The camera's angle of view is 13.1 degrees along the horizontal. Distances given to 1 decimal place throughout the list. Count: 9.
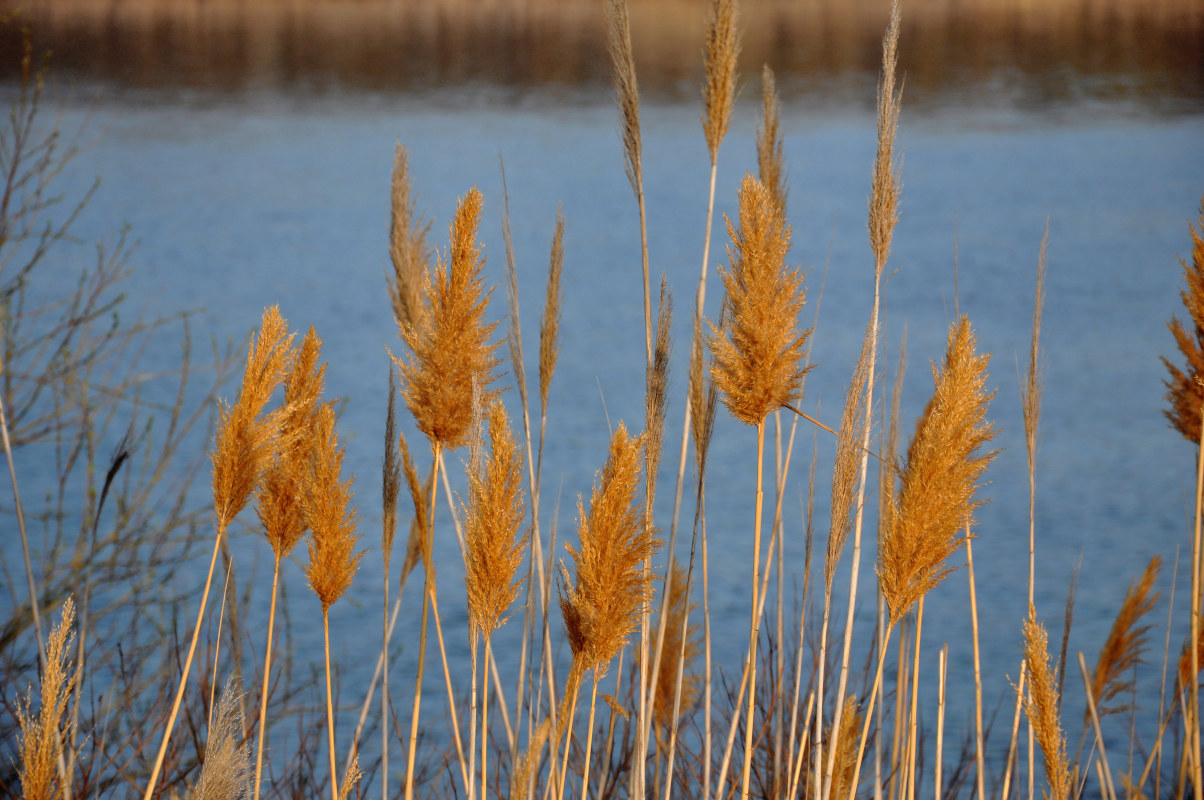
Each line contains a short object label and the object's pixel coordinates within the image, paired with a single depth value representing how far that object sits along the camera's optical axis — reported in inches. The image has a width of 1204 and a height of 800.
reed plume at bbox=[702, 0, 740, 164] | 205.7
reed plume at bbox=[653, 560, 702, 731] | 217.9
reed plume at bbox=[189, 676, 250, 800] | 194.2
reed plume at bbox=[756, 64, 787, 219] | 214.2
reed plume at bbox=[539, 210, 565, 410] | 206.4
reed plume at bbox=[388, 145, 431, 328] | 209.9
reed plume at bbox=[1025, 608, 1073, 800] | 197.3
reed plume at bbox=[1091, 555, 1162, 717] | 215.1
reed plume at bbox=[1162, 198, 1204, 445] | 203.6
